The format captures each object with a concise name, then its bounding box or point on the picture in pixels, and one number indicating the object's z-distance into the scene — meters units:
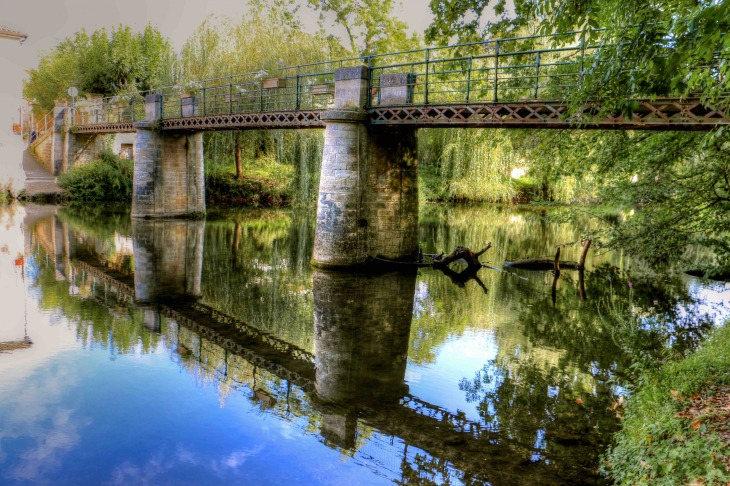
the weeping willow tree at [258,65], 30.27
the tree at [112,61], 39.62
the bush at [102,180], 32.31
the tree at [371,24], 40.41
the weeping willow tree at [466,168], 31.45
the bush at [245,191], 33.25
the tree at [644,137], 5.52
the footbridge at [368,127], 12.29
